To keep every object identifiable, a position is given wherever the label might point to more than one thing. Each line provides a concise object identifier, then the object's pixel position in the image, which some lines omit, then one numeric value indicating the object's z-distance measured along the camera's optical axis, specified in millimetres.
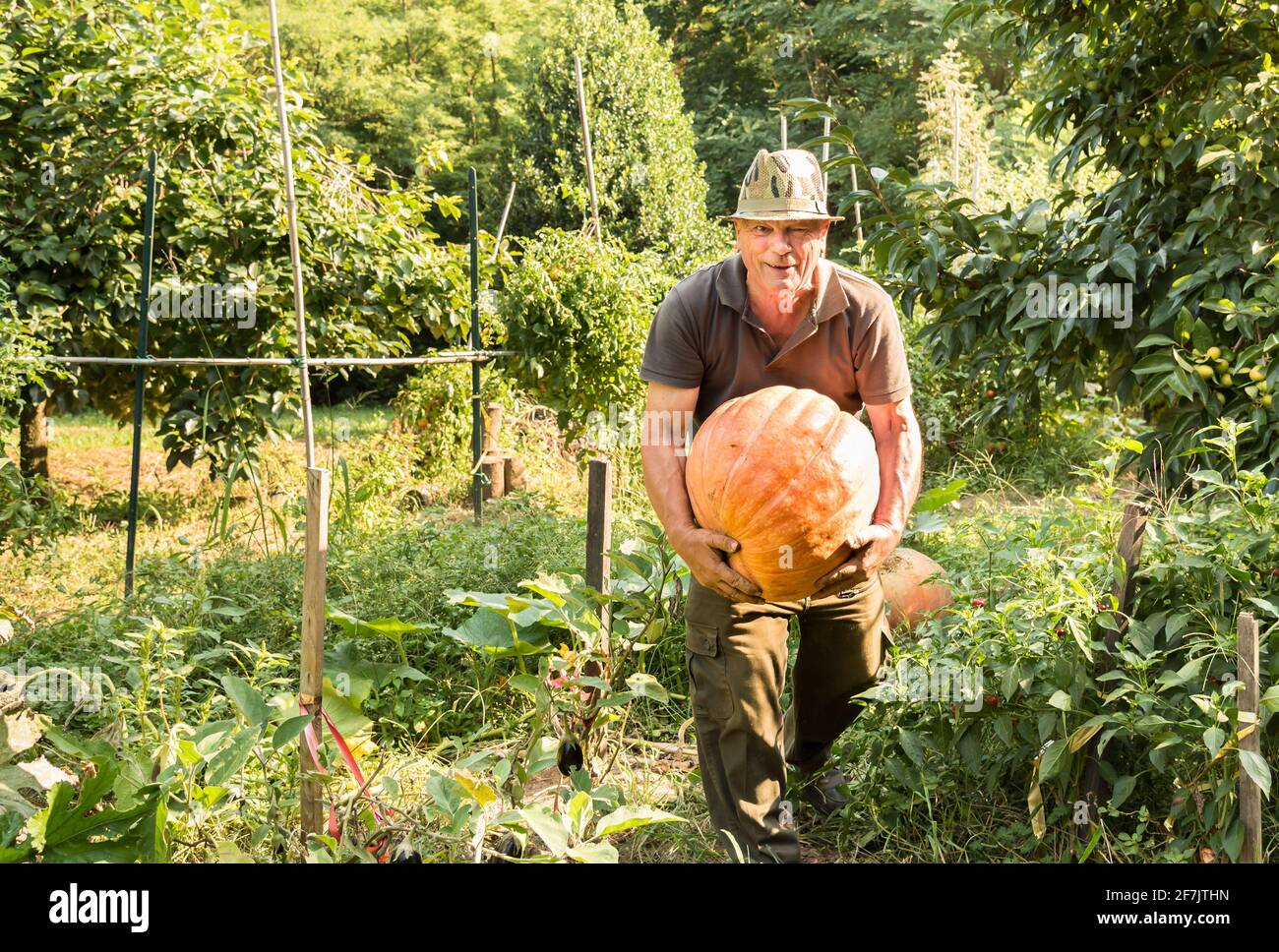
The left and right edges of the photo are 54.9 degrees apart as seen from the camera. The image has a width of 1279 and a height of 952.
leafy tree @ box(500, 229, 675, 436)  6758
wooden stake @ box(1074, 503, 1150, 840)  2797
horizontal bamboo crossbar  4813
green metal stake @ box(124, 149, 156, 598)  4840
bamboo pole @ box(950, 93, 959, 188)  9976
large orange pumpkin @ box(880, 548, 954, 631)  3969
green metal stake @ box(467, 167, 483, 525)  5852
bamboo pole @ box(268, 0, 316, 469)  4789
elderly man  2723
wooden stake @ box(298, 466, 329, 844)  2496
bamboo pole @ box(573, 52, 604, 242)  7683
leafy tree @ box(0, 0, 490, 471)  5852
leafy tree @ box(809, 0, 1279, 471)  3500
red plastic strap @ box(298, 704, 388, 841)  2510
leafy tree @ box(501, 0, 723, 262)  11680
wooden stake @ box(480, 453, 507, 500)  6922
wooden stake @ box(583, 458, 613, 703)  3725
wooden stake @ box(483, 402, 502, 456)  7277
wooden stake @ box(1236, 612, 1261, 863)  2402
